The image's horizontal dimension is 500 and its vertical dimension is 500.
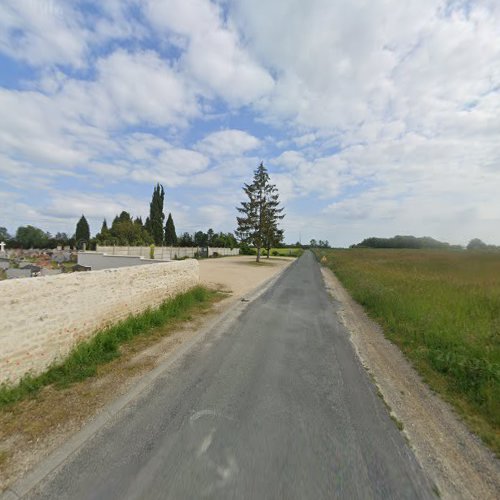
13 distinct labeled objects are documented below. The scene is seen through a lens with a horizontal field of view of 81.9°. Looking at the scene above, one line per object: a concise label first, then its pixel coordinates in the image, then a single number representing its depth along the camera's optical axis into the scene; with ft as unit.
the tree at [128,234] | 158.38
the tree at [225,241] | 200.64
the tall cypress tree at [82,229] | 220.74
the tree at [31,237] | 231.34
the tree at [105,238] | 150.25
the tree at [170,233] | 229.21
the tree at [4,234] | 266.53
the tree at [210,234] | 245.45
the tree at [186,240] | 237.78
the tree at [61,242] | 219.49
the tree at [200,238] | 247.95
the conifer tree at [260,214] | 124.47
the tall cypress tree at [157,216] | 202.28
